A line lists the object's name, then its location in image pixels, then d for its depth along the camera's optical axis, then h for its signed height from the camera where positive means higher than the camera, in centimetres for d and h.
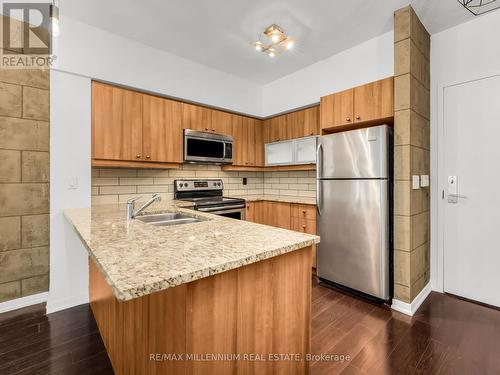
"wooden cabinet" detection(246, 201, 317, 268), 314 -40
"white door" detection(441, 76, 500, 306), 232 -5
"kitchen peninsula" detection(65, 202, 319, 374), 80 -42
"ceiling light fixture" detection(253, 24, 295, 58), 244 +152
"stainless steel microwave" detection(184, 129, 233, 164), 316 +52
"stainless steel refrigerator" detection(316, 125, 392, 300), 234 -24
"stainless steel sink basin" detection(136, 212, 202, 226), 202 -28
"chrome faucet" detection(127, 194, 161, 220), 178 -17
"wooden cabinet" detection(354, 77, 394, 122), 238 +85
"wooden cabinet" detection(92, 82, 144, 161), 252 +67
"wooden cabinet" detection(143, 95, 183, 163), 286 +68
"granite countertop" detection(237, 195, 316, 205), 326 -19
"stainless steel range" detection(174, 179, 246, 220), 307 -16
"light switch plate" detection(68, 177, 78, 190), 235 +3
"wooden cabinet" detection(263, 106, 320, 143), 345 +90
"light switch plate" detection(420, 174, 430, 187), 246 +5
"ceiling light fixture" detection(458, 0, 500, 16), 218 +160
